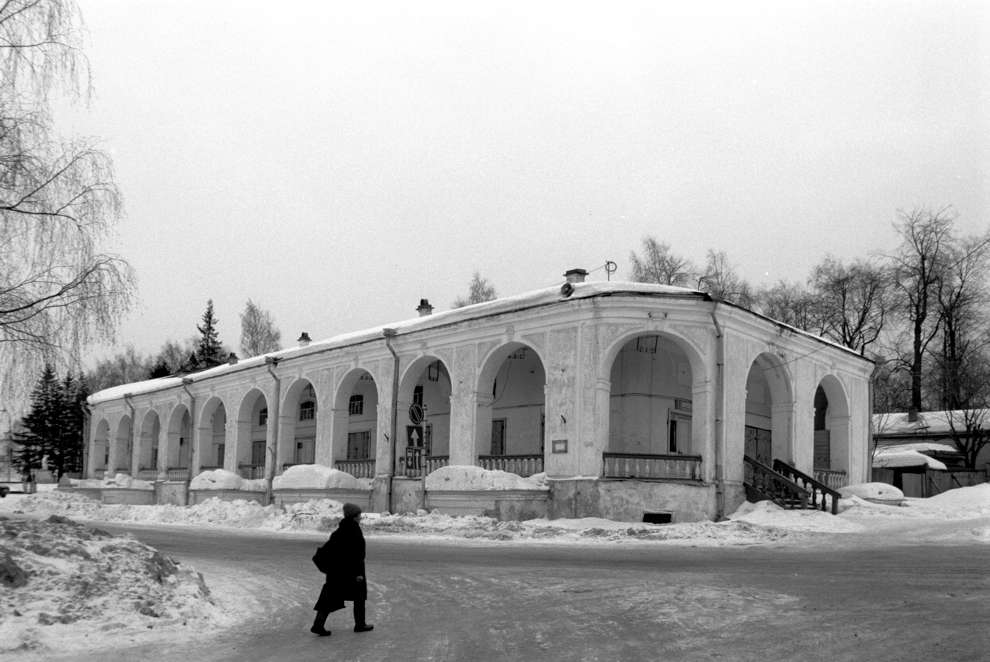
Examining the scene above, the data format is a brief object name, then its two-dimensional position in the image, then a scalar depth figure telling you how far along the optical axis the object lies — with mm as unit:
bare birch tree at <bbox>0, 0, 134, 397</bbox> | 12711
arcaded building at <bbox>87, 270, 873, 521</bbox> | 24594
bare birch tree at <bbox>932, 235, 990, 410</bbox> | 48938
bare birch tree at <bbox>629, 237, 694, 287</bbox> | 57031
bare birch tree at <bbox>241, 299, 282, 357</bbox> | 79188
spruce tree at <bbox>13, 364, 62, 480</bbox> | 73619
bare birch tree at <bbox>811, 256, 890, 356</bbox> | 53769
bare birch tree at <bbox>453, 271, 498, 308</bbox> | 65938
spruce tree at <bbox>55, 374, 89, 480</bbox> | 74375
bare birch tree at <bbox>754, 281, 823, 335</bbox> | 56500
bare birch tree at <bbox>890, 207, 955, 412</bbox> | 50406
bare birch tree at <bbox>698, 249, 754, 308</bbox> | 57625
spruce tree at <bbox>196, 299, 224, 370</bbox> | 87375
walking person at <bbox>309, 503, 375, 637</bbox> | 8867
